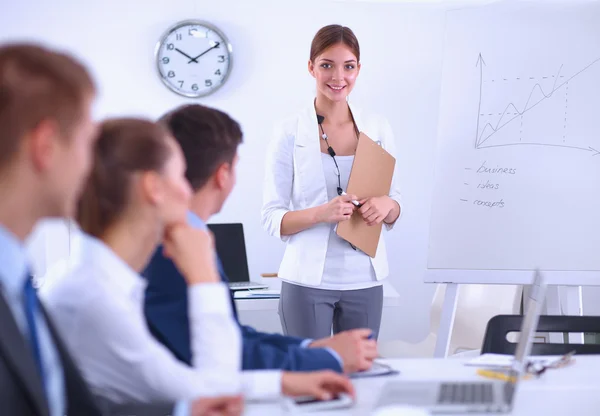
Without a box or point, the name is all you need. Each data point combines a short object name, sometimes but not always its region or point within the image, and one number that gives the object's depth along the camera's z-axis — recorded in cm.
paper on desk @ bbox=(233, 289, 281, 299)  414
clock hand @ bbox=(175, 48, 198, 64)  513
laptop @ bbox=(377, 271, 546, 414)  246
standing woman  358
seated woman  227
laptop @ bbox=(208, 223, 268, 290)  456
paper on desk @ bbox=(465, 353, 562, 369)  283
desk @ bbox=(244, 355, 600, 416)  255
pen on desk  272
